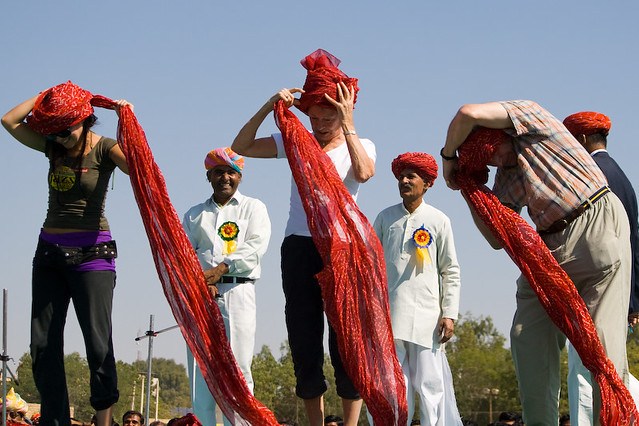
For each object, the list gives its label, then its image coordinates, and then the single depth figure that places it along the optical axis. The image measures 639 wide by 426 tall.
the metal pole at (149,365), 12.16
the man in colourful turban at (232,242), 7.50
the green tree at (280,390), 32.41
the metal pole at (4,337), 13.40
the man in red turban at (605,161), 6.54
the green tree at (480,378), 39.03
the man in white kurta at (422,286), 7.49
